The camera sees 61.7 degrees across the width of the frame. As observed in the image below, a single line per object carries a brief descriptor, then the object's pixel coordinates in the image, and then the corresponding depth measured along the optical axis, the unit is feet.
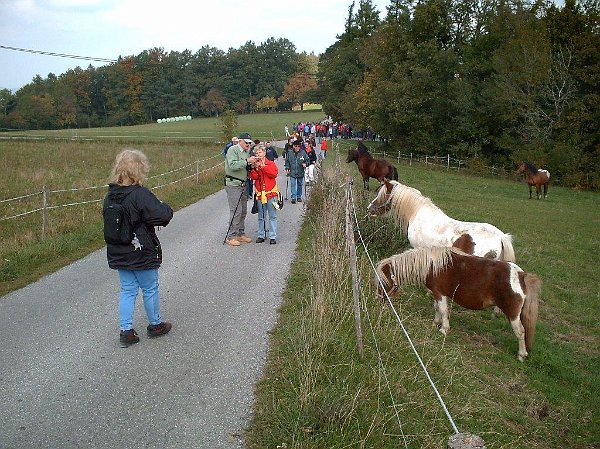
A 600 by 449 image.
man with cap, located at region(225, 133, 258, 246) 29.22
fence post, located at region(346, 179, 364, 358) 13.76
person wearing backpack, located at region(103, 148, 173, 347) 15.25
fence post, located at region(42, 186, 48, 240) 31.86
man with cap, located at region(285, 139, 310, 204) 44.50
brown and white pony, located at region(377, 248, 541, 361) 18.54
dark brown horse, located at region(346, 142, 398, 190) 52.85
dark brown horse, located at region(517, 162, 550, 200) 71.10
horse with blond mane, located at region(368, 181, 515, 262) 22.52
